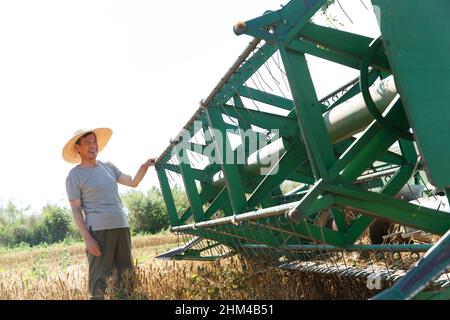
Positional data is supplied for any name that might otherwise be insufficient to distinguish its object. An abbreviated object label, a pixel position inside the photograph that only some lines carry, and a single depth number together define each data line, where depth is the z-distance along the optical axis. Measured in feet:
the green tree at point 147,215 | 97.82
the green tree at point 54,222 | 122.93
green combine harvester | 9.26
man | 14.67
